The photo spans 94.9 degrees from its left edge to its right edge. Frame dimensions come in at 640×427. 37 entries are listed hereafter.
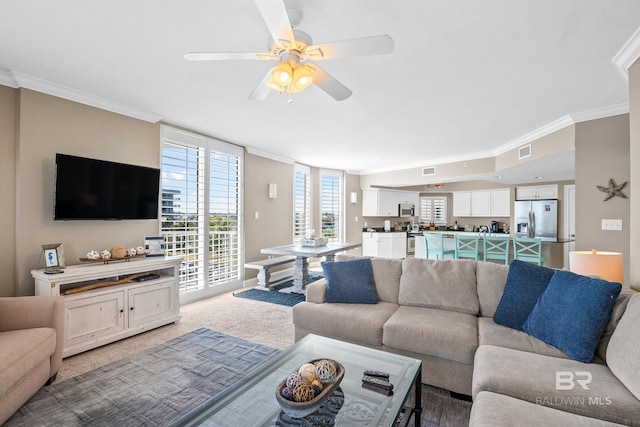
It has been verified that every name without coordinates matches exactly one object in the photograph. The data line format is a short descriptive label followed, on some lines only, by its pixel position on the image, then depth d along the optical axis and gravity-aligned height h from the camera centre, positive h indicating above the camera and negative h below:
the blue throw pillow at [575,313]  1.63 -0.57
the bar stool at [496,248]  4.72 -0.54
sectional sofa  1.33 -0.80
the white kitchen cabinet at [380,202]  8.07 +0.36
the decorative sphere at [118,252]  3.08 -0.41
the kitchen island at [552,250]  5.36 -0.69
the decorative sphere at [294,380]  1.36 -0.78
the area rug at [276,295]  4.29 -1.26
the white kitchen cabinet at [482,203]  7.75 +0.36
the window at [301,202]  6.50 +0.29
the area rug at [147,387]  1.84 -1.28
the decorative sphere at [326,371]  1.43 -0.78
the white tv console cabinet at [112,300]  2.59 -0.87
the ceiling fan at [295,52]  1.51 +0.92
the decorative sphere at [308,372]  1.39 -0.76
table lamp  2.17 -0.37
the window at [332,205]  7.30 +0.25
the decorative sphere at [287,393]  1.33 -0.82
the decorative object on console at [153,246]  3.48 -0.39
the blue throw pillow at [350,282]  2.72 -0.64
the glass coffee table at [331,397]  1.31 -0.91
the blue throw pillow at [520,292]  2.09 -0.56
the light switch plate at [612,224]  3.10 -0.08
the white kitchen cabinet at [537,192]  6.97 +0.60
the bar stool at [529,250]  4.34 -0.52
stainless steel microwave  8.70 +0.16
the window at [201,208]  4.02 +0.08
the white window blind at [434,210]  9.09 +0.17
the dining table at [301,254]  4.47 -0.61
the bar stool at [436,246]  5.62 -0.59
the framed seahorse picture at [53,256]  2.67 -0.40
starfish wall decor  3.10 +0.29
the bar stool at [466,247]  5.07 -0.55
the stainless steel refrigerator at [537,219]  6.78 -0.06
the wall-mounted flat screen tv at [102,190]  2.83 +0.25
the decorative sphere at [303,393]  1.31 -0.80
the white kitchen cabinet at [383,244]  7.98 -0.81
